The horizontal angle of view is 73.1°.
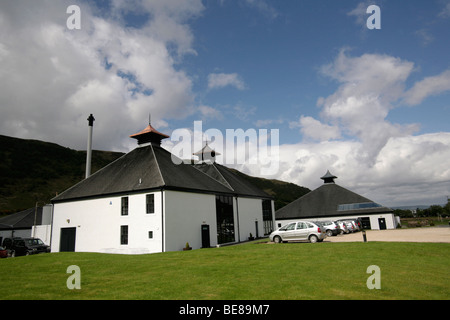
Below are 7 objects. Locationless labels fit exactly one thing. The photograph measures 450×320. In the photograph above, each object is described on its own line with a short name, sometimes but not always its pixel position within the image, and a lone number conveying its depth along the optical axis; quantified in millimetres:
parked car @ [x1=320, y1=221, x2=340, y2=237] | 29953
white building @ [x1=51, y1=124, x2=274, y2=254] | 24250
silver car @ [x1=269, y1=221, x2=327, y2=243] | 21781
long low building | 47000
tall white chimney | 36375
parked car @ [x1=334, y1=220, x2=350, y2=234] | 32562
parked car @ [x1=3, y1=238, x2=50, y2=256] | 26781
